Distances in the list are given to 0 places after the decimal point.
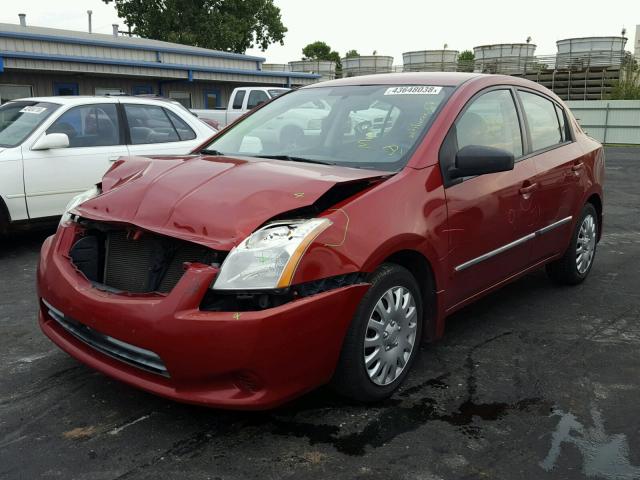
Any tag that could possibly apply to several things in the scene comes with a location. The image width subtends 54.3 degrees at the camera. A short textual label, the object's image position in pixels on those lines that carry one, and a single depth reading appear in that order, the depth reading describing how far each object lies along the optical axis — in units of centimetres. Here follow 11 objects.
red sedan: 269
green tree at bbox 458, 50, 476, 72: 4690
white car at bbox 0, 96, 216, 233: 625
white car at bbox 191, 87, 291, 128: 1833
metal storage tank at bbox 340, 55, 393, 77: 4744
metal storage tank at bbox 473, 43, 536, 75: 4388
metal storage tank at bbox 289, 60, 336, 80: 4672
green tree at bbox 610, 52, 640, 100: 3603
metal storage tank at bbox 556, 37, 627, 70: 4144
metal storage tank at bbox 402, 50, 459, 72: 4584
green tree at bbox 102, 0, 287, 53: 4434
